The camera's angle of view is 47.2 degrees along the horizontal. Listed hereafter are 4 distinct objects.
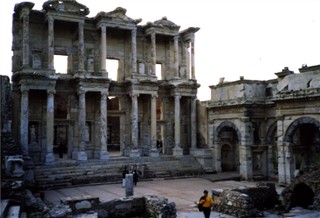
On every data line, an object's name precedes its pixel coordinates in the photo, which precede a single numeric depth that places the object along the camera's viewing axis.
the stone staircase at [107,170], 21.36
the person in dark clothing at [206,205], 12.47
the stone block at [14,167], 15.23
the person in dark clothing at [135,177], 21.23
